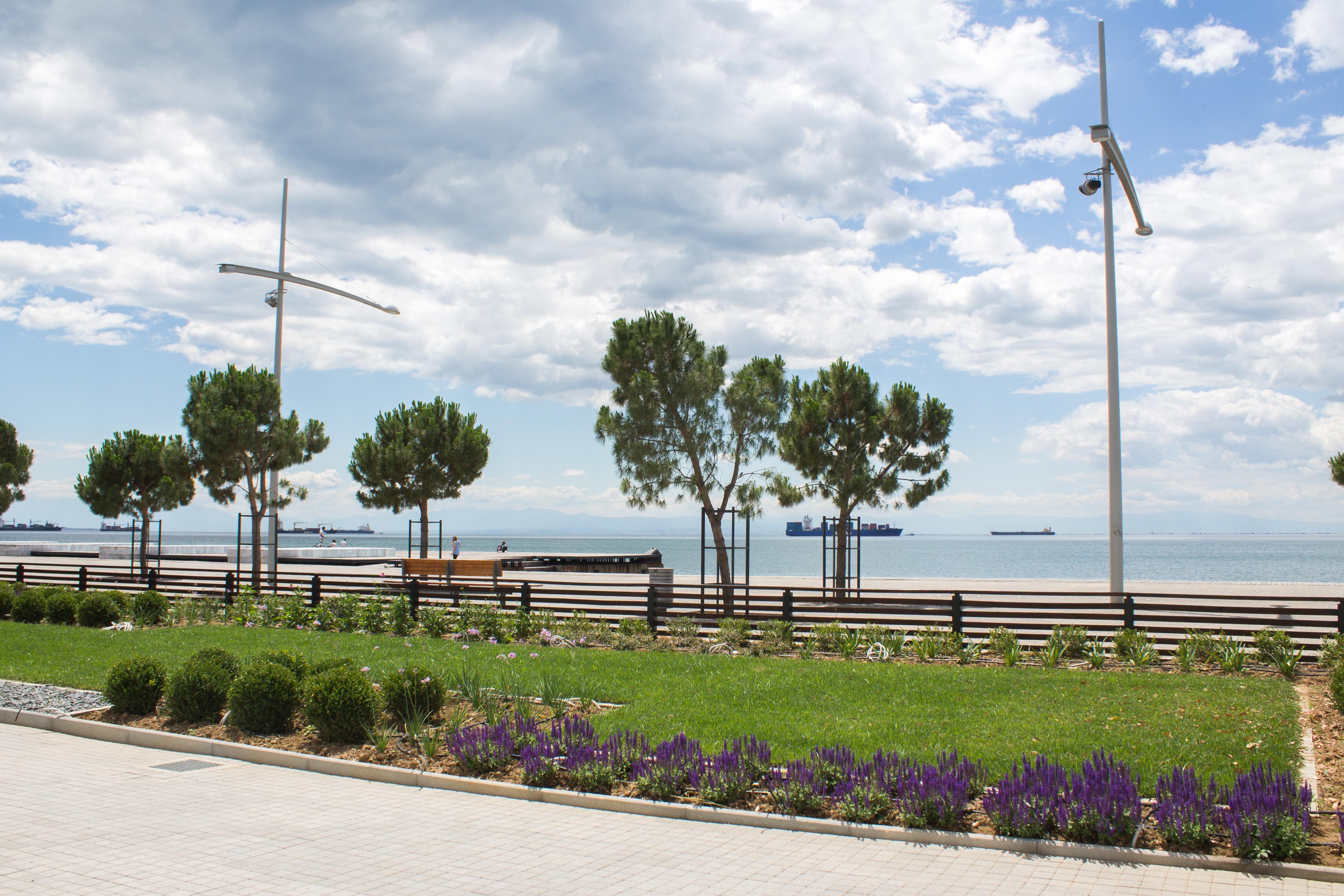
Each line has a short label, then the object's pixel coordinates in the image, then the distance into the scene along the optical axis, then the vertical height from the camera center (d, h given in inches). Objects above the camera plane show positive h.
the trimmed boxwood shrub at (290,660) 380.5 -70.9
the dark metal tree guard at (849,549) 923.4 -51.4
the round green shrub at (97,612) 738.2 -96.8
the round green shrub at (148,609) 738.8 -94.5
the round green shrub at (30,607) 765.3 -97.0
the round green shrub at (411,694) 344.5 -76.0
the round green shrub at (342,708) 329.4 -77.8
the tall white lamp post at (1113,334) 629.6 +123.1
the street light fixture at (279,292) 951.0 +237.6
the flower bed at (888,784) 209.6 -78.0
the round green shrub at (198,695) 370.6 -82.5
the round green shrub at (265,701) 348.8 -79.8
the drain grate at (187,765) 315.6 -96.1
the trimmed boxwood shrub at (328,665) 366.9 -69.7
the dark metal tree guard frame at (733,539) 831.4 -39.6
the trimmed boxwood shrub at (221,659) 383.6 -70.5
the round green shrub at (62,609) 752.3 -96.4
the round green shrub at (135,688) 384.2 -82.8
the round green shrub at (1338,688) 336.8 -69.3
